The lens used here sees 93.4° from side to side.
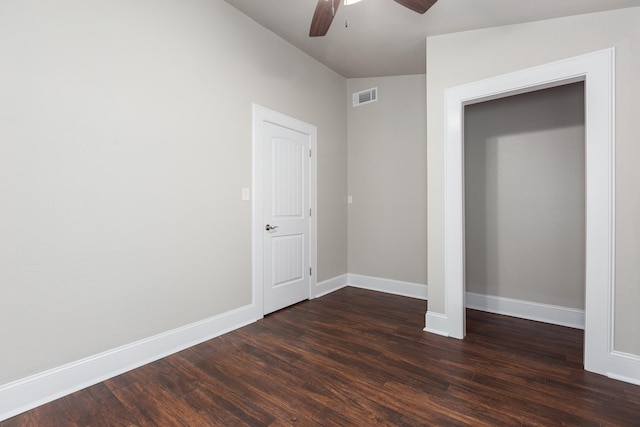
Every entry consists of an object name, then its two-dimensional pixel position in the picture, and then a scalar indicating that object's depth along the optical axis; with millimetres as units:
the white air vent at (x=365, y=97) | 4162
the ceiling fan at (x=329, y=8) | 1829
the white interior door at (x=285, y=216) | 3230
